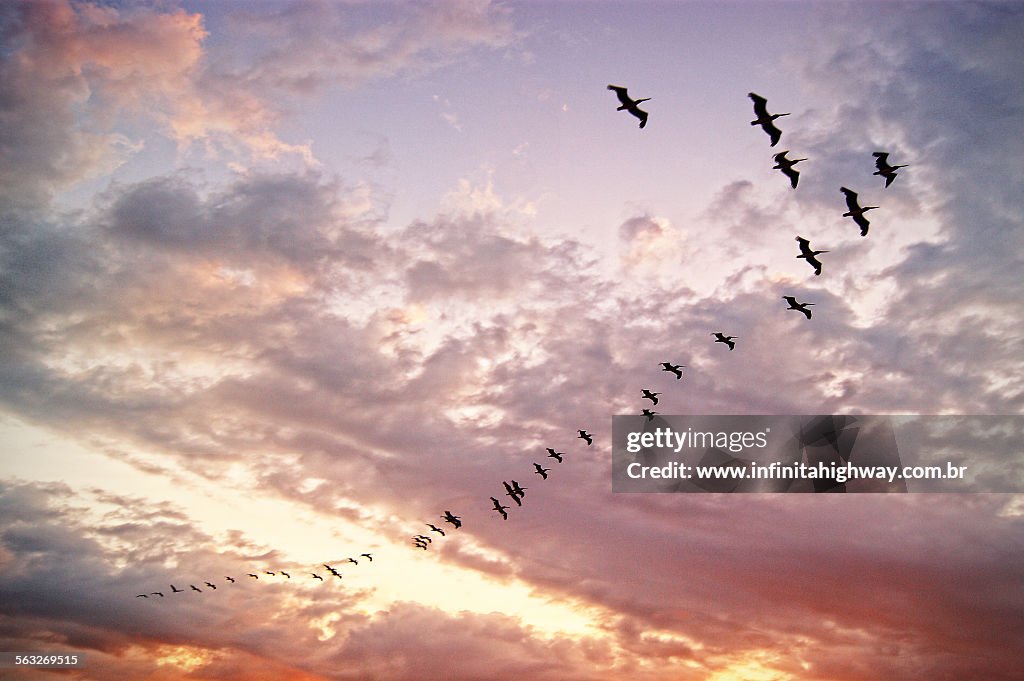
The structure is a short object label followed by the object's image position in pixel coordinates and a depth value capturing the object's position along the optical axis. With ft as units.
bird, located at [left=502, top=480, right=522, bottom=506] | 224.33
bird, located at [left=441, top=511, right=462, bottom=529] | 245.69
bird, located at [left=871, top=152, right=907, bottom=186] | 134.41
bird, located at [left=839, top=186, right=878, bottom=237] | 135.23
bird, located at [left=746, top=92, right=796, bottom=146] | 124.36
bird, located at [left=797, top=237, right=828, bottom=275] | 142.20
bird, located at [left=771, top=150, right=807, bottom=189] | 140.67
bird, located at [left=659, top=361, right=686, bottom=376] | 210.75
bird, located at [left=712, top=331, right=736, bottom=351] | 200.44
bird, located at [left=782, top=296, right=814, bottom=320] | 159.97
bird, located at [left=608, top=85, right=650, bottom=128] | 128.06
